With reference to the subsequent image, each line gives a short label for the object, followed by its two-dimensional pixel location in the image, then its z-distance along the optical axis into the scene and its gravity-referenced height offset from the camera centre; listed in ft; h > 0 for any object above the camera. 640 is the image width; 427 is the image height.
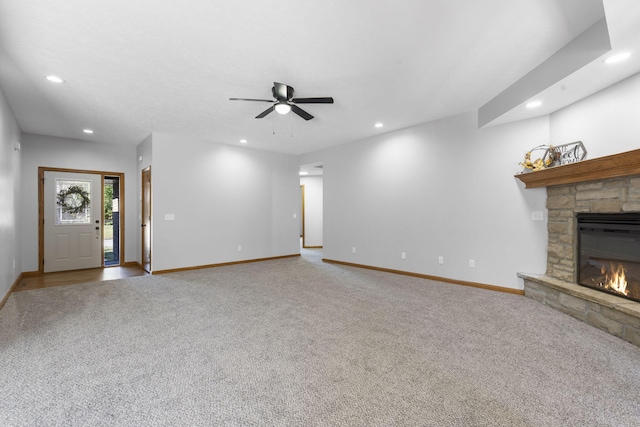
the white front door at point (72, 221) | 18.37 -0.55
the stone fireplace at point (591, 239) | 8.77 -1.03
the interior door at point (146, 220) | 17.94 -0.48
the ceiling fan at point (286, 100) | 10.52 +4.33
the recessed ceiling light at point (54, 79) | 10.28 +4.96
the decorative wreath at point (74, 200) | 18.85 +0.88
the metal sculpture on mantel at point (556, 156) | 10.74 +2.23
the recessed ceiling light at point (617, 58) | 7.72 +4.30
